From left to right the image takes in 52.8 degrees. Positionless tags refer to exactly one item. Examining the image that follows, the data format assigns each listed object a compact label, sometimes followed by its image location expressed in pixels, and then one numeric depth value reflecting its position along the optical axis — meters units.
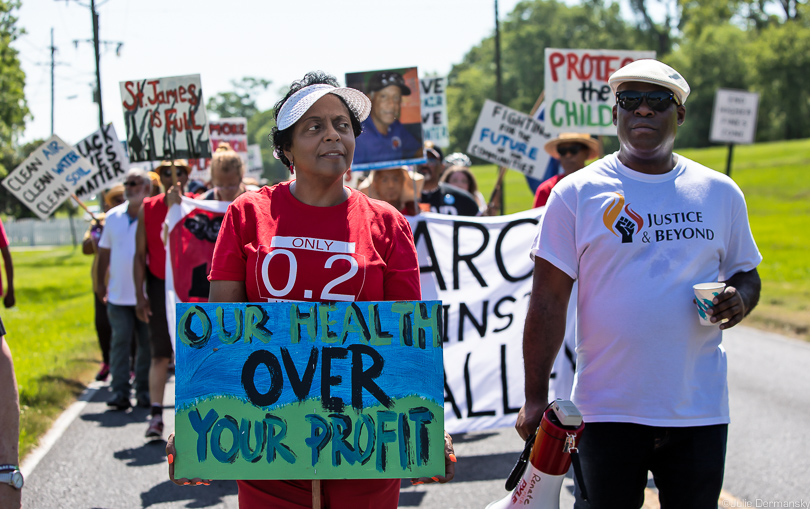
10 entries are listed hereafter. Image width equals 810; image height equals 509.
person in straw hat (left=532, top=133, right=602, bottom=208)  6.63
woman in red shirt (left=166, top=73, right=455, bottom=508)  2.57
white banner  5.67
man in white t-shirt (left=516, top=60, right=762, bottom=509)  2.82
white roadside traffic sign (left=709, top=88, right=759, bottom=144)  13.01
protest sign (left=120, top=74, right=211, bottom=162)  6.73
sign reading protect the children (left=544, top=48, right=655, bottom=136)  8.00
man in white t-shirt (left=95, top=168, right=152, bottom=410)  7.68
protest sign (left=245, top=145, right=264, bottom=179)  17.78
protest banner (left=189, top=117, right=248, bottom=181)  13.96
